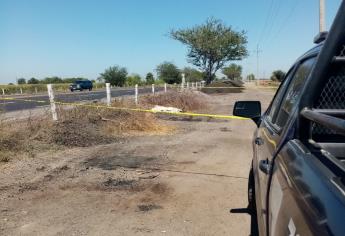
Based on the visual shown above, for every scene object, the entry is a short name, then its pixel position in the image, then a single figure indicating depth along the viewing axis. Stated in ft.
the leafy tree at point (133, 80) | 308.60
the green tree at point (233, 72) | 402.72
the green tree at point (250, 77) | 589.73
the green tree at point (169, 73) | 274.36
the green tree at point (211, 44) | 184.85
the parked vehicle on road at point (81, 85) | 189.50
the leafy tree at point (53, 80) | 343.69
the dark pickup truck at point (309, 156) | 4.72
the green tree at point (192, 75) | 243.19
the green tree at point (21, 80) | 347.24
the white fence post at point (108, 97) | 47.14
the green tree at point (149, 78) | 327.22
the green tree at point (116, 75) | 281.74
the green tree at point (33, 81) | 331.43
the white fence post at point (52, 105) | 37.38
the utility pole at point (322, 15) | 77.15
